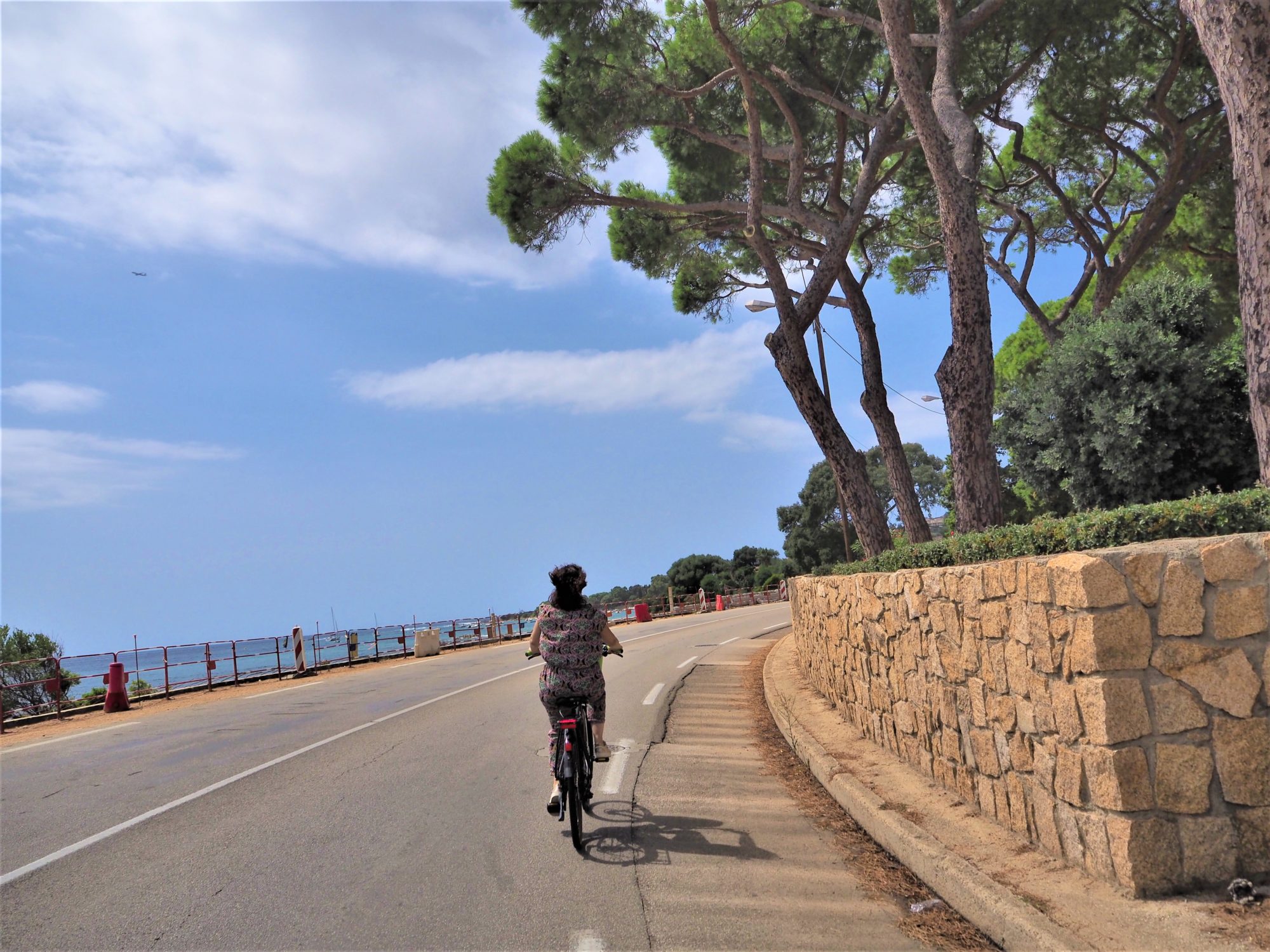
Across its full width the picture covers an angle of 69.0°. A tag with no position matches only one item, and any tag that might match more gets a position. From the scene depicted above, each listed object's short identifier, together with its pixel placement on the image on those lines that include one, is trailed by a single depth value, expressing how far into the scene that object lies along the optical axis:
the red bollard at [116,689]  17.92
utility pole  28.05
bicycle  5.90
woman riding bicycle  6.66
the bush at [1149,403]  10.01
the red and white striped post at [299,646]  25.00
